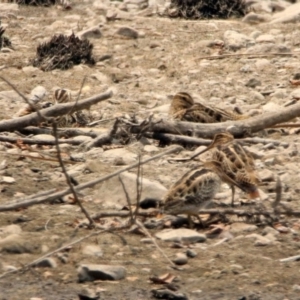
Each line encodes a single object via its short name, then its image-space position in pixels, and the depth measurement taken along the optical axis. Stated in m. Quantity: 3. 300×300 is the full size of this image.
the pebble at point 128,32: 29.67
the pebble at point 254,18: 30.89
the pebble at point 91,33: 29.70
